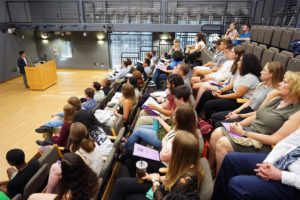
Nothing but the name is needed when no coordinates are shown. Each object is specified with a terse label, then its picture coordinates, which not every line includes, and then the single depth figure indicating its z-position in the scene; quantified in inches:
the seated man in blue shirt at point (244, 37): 235.5
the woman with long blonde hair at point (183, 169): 54.9
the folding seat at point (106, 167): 88.1
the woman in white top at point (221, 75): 137.0
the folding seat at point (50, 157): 105.3
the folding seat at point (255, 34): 257.1
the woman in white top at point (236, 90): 117.6
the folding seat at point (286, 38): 184.7
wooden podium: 347.6
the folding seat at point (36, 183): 84.3
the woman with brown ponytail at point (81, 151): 87.7
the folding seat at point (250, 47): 184.2
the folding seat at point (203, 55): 249.4
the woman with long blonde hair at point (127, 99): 138.0
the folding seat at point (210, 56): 225.1
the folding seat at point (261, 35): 238.7
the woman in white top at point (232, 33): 261.7
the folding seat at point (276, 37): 205.9
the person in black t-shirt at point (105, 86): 215.7
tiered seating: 125.6
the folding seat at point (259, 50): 163.9
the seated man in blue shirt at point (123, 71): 247.9
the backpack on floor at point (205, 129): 102.0
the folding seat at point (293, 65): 112.3
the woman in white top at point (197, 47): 265.4
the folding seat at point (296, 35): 170.6
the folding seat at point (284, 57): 125.0
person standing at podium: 347.9
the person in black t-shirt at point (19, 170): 92.0
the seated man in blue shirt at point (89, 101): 159.0
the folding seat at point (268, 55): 145.0
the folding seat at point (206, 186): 58.0
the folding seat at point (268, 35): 220.2
